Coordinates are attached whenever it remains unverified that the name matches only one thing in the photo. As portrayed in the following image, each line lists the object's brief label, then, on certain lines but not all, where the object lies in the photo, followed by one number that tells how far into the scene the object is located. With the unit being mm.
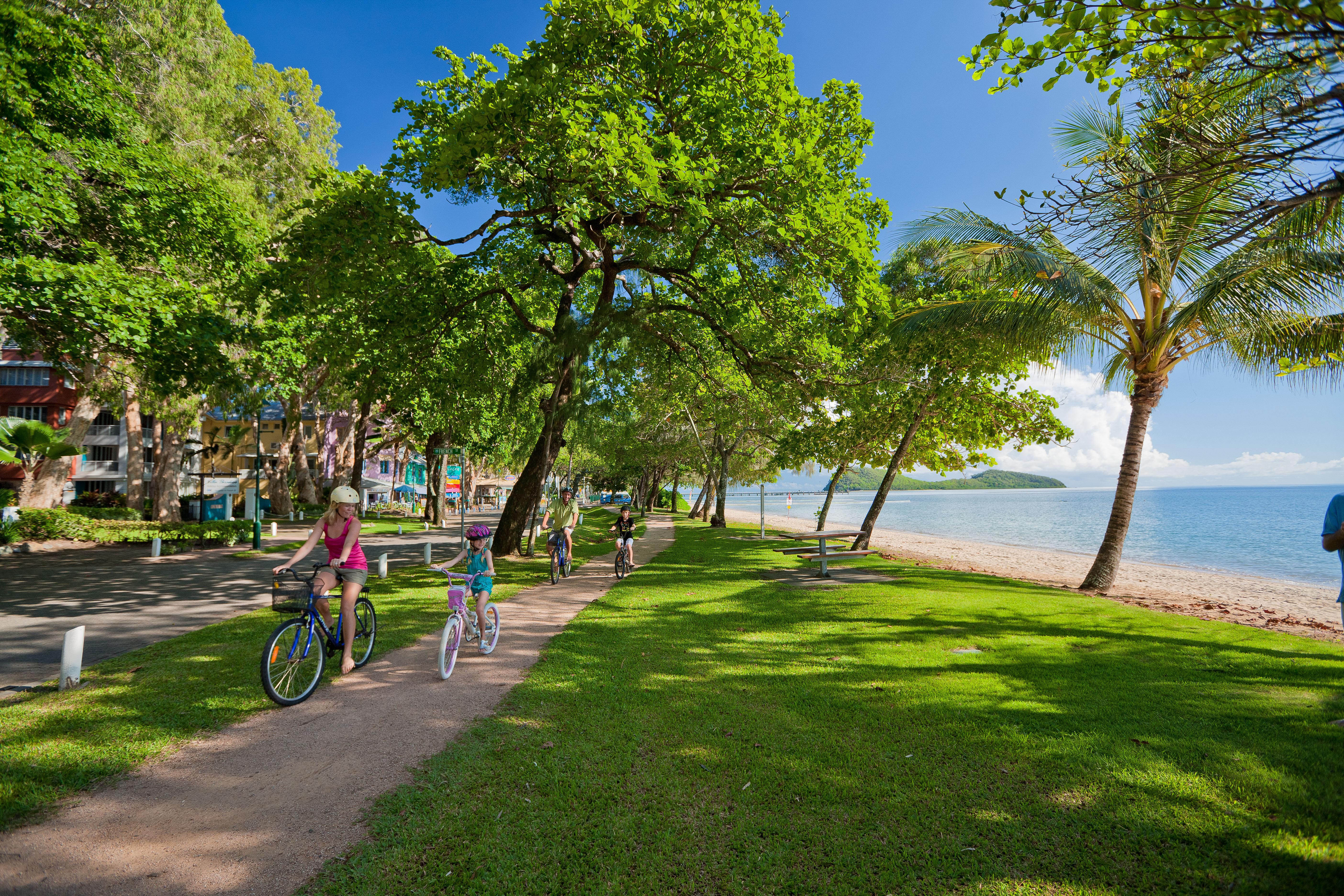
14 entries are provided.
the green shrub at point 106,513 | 21859
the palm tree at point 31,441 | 20038
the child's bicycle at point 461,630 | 5938
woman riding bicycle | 5570
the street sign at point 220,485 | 35406
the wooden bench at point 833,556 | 12922
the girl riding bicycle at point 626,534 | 13461
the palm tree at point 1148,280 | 6039
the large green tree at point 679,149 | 9180
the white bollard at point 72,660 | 5723
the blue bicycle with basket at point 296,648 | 5145
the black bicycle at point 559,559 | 12406
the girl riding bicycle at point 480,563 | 6473
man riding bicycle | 12102
